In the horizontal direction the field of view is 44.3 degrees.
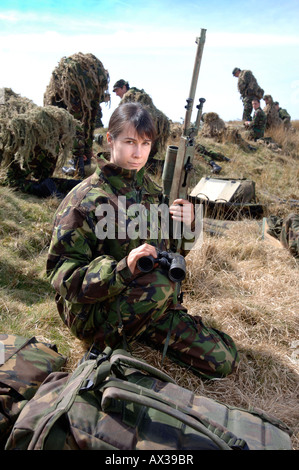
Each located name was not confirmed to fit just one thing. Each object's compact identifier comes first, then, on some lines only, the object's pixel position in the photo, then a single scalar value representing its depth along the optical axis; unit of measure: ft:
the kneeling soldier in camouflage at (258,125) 40.24
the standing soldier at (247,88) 45.03
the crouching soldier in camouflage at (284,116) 47.60
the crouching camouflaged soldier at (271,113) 46.06
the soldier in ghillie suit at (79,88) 20.33
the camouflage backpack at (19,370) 5.39
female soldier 6.39
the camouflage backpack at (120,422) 4.31
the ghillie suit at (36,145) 15.74
